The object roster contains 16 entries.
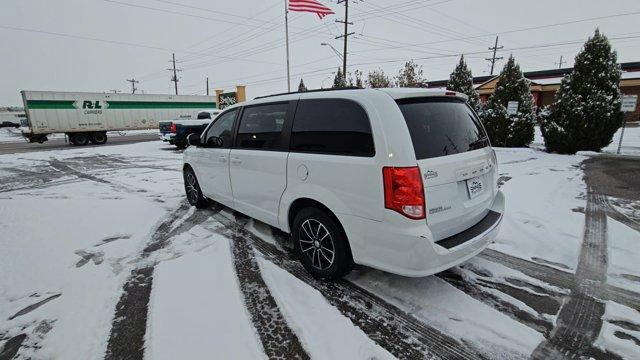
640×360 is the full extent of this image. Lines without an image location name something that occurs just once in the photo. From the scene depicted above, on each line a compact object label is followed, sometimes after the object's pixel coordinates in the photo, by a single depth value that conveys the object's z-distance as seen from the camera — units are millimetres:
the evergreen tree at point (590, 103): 11352
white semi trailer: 20438
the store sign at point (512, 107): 13250
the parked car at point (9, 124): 46750
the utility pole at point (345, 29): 25281
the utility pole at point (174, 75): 56000
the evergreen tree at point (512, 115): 13516
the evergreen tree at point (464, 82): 16344
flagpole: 26803
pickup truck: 16266
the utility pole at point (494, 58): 43844
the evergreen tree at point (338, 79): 35719
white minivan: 2650
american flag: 18938
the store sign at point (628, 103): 10195
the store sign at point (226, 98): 32312
